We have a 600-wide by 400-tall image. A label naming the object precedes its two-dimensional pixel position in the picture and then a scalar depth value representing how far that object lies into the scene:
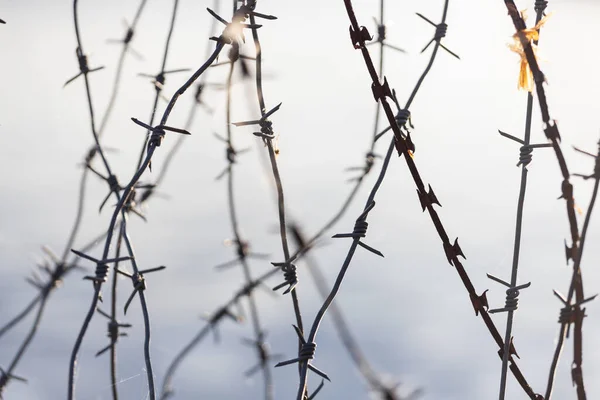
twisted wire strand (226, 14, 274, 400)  1.40
